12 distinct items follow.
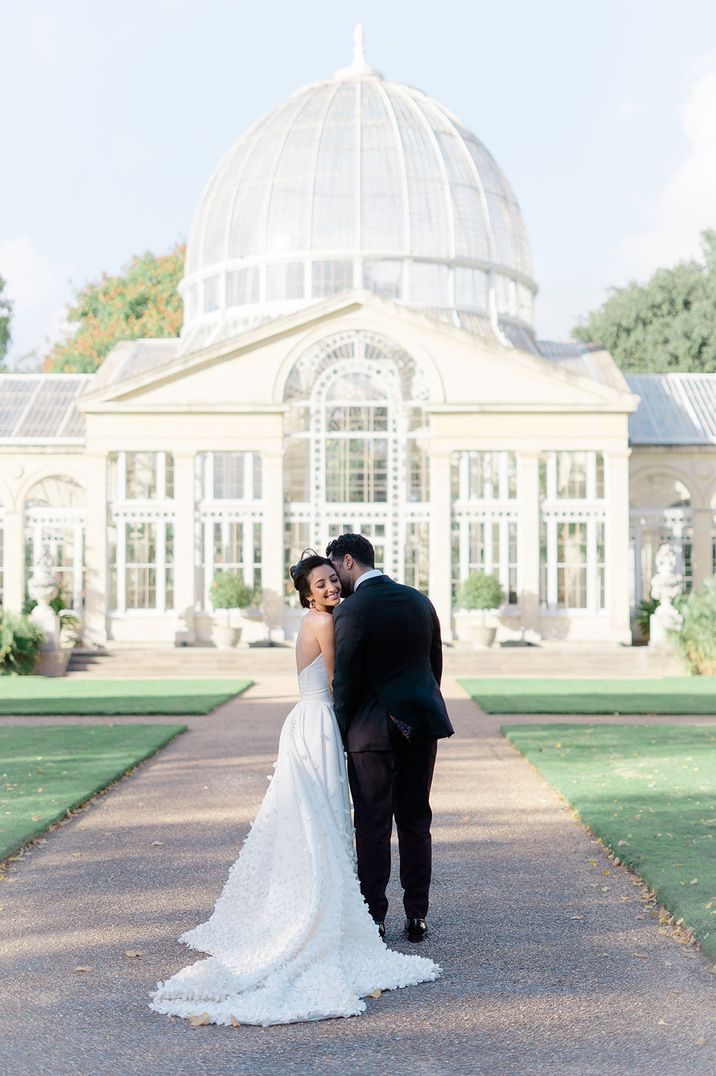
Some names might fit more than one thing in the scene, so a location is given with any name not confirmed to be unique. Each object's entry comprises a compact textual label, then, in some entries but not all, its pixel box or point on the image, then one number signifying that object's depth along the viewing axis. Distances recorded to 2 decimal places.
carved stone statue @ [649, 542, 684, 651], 28.73
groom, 6.43
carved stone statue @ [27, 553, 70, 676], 27.67
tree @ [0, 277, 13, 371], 55.62
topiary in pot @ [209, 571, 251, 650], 31.09
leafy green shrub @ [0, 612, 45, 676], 26.98
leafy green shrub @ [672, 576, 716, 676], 26.72
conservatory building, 32.19
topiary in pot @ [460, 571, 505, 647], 31.11
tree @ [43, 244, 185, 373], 51.00
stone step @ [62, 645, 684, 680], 28.14
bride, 5.51
